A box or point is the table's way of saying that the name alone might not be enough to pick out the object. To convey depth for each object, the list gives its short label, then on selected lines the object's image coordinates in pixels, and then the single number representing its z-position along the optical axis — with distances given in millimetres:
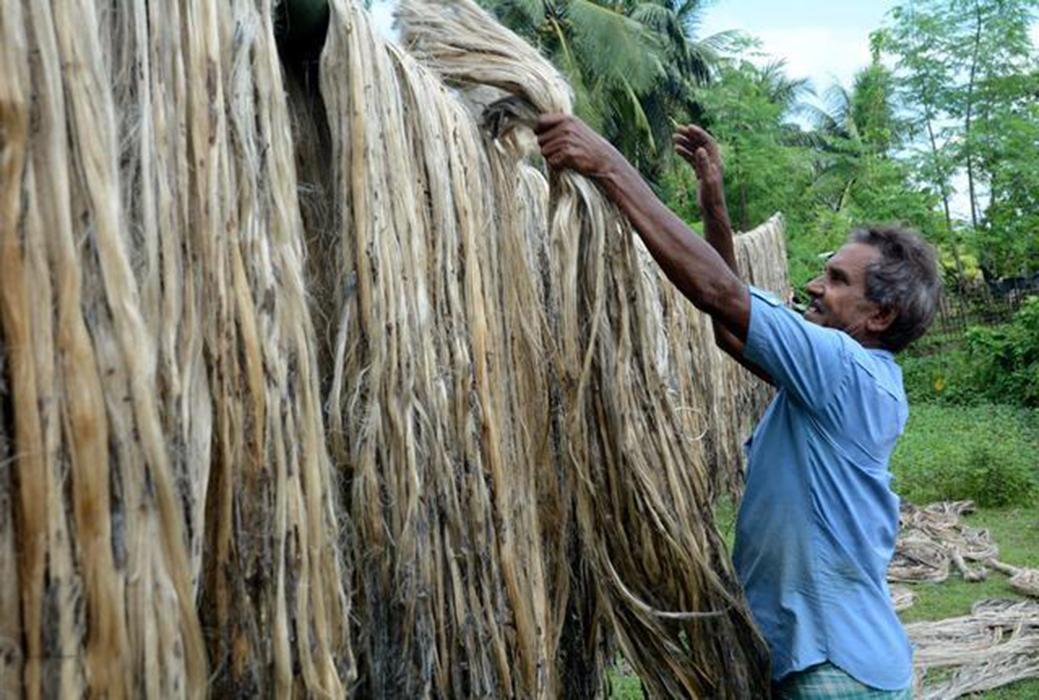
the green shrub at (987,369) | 14086
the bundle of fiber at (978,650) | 5184
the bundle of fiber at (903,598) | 6402
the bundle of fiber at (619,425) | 1994
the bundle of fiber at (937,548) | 7113
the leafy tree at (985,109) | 16125
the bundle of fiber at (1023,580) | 6535
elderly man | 2131
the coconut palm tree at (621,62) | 20016
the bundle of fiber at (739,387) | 7531
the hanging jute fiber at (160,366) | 1015
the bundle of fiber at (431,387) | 1556
